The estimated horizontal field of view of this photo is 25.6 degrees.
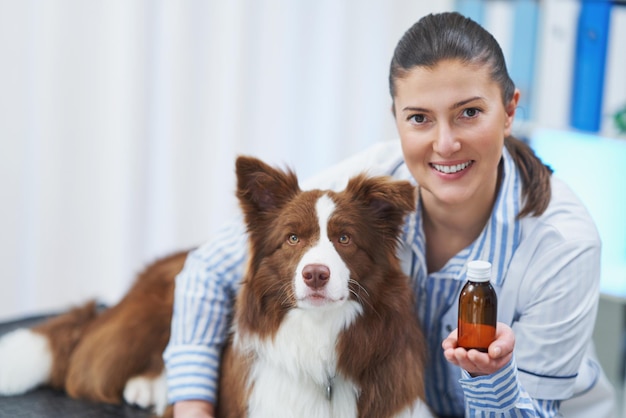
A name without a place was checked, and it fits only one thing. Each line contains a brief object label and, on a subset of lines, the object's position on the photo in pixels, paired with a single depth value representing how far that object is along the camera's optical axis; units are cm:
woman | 165
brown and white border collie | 163
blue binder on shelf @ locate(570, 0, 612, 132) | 239
